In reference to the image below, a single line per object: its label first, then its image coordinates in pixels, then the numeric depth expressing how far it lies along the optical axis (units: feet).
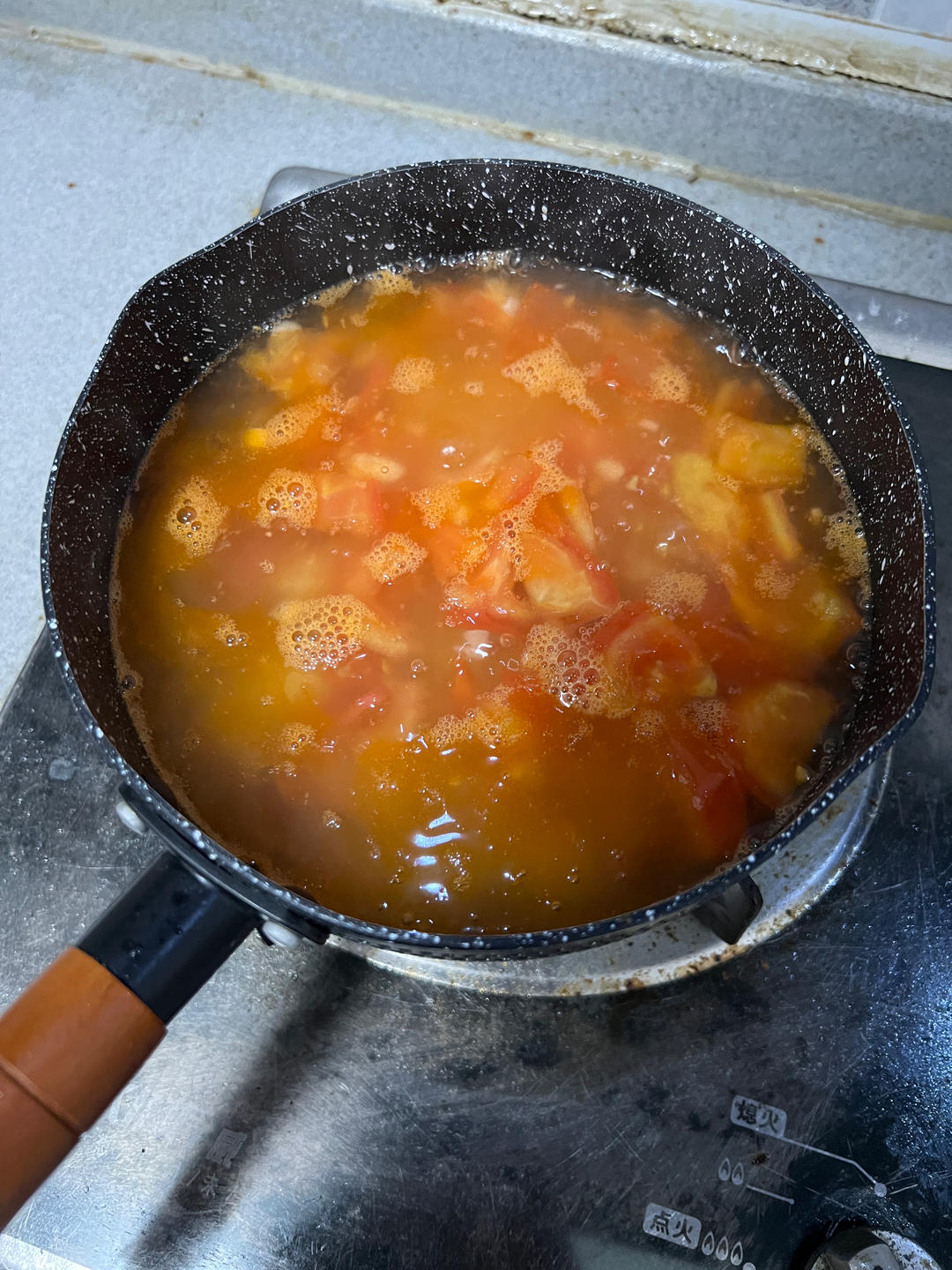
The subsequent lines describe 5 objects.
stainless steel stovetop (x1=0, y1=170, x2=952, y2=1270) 0.93
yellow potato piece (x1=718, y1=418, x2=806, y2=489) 1.00
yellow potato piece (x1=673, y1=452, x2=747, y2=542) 0.98
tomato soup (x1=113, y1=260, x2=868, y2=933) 0.88
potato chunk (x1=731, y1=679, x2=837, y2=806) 0.90
